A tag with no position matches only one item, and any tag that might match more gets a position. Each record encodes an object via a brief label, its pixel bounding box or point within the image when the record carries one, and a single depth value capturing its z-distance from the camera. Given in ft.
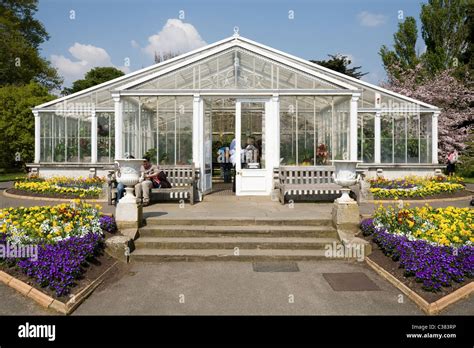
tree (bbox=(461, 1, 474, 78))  90.89
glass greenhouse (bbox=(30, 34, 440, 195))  37.58
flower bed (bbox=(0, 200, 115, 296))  16.39
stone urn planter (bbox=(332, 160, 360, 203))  24.32
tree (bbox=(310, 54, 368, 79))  109.91
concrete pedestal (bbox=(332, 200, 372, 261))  23.76
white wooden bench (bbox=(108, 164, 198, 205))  34.65
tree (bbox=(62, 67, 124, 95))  138.00
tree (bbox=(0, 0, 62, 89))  100.60
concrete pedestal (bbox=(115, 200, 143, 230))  23.70
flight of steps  21.56
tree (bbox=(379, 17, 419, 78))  97.91
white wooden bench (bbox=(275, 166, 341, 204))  34.63
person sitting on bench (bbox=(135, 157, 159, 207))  32.94
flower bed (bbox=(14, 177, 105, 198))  40.45
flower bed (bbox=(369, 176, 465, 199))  39.40
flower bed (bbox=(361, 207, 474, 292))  16.52
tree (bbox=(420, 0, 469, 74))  93.40
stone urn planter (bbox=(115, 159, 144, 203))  23.80
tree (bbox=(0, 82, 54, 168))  82.43
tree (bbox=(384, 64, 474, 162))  82.43
